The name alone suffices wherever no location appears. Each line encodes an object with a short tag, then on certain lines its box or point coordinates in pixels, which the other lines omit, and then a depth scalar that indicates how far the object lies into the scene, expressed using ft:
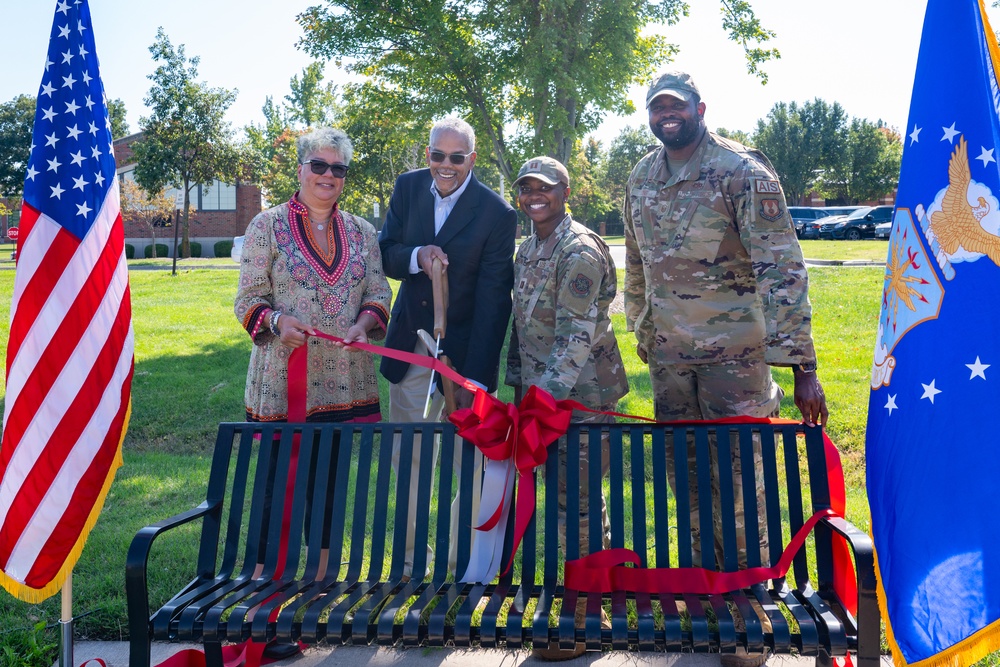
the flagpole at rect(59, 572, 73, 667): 10.68
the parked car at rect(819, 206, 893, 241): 136.98
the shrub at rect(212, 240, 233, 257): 121.08
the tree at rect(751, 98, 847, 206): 191.11
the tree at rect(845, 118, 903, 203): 186.60
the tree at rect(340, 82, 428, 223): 36.91
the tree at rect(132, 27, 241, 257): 78.84
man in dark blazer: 12.80
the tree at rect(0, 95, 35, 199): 160.97
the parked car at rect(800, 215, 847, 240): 141.28
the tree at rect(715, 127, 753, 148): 198.19
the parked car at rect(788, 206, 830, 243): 155.84
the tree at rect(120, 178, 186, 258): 97.81
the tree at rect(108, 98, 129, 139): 228.72
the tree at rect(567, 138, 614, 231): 153.58
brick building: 132.77
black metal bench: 9.14
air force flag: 8.21
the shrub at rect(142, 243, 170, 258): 127.27
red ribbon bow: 10.66
